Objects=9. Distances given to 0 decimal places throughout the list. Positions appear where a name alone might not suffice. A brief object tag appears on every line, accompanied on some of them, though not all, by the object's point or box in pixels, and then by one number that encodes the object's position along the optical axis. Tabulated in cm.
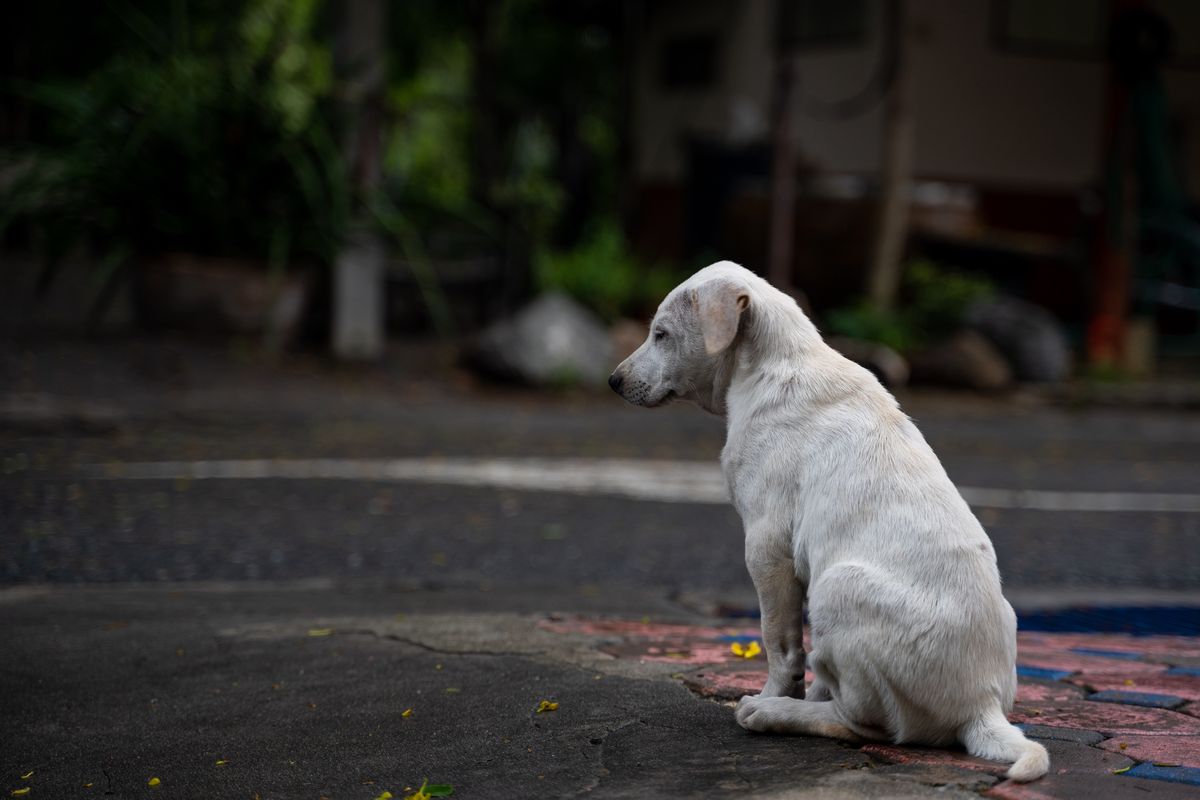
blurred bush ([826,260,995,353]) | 1283
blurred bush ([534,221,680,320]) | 1314
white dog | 290
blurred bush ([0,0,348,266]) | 1084
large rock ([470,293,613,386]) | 1152
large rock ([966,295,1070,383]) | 1300
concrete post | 1181
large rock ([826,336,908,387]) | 1202
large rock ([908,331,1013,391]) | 1252
